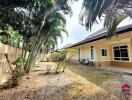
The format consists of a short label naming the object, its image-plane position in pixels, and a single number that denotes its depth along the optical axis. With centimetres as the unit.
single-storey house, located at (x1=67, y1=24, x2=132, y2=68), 793
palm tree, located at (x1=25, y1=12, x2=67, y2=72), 588
